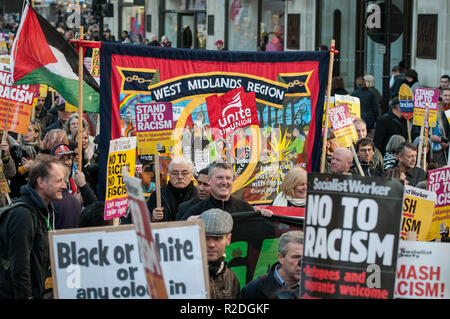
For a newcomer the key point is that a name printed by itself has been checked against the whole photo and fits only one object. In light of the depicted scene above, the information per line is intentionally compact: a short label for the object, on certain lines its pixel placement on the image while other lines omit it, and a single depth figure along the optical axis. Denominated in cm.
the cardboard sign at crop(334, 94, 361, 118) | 1077
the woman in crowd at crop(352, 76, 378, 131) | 1544
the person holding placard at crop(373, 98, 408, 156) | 1220
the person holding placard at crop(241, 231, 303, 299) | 530
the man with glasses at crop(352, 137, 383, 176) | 919
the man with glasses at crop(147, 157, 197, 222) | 763
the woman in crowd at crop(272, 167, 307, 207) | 720
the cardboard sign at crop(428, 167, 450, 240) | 654
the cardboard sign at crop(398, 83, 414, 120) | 1174
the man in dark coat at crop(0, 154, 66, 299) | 562
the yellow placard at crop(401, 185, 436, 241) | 633
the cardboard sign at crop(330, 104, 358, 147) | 898
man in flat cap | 530
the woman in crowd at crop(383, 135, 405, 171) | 940
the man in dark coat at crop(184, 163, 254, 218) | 688
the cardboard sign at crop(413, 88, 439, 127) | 1040
